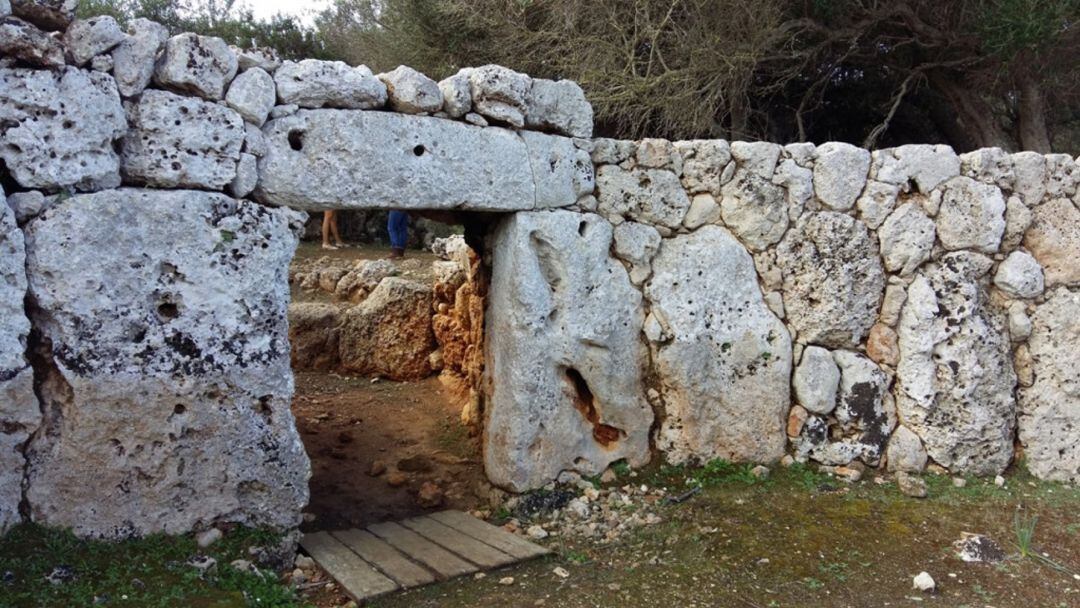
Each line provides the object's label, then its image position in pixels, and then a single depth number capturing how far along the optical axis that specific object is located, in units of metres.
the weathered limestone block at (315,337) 7.59
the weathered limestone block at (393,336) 7.48
